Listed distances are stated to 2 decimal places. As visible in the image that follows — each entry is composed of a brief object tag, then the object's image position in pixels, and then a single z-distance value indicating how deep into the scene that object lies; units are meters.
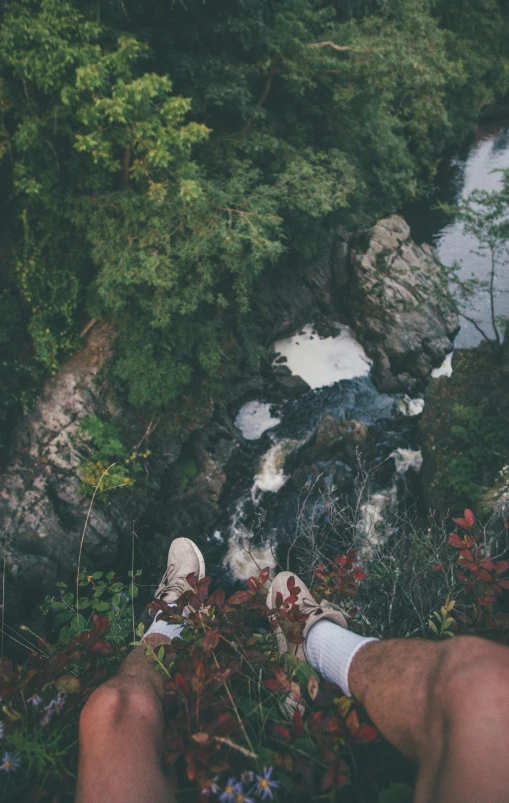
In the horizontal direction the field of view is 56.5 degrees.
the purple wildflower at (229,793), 1.35
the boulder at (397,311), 12.28
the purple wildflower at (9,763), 1.48
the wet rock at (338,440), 10.24
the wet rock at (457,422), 8.59
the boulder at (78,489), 8.22
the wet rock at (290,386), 11.77
